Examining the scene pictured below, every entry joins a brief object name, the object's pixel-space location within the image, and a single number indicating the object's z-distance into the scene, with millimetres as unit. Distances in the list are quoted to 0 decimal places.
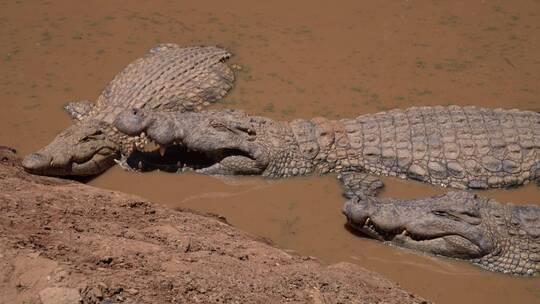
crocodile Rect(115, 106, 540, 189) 11844
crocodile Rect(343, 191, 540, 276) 10234
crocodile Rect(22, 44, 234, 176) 11602
